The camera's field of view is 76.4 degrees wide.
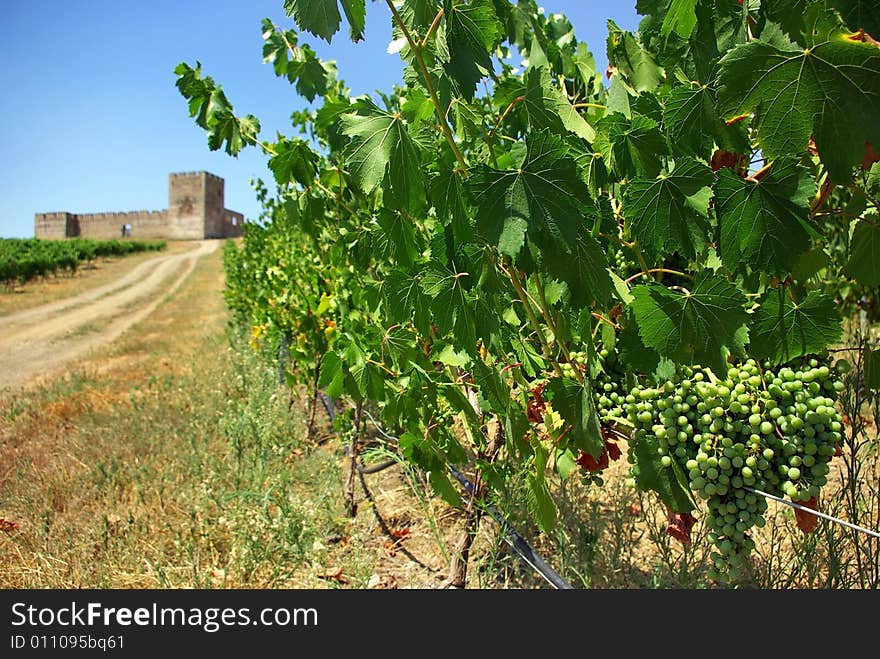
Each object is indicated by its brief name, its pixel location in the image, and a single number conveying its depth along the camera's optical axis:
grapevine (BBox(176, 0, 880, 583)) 0.82
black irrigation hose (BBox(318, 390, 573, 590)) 1.69
